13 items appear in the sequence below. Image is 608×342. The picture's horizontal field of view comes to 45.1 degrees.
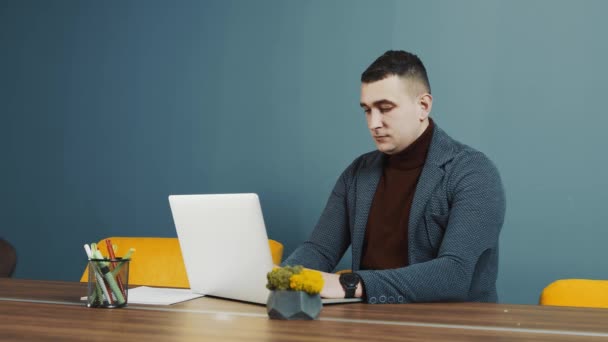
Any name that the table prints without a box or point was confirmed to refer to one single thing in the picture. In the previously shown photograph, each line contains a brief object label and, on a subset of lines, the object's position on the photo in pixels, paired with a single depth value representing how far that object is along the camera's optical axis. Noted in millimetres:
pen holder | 1719
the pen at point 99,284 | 1717
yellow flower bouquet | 1509
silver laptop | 1715
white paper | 1827
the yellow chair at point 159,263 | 2756
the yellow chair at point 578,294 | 2191
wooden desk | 1339
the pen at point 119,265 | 1730
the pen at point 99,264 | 1718
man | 2139
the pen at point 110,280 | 1720
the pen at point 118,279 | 1735
